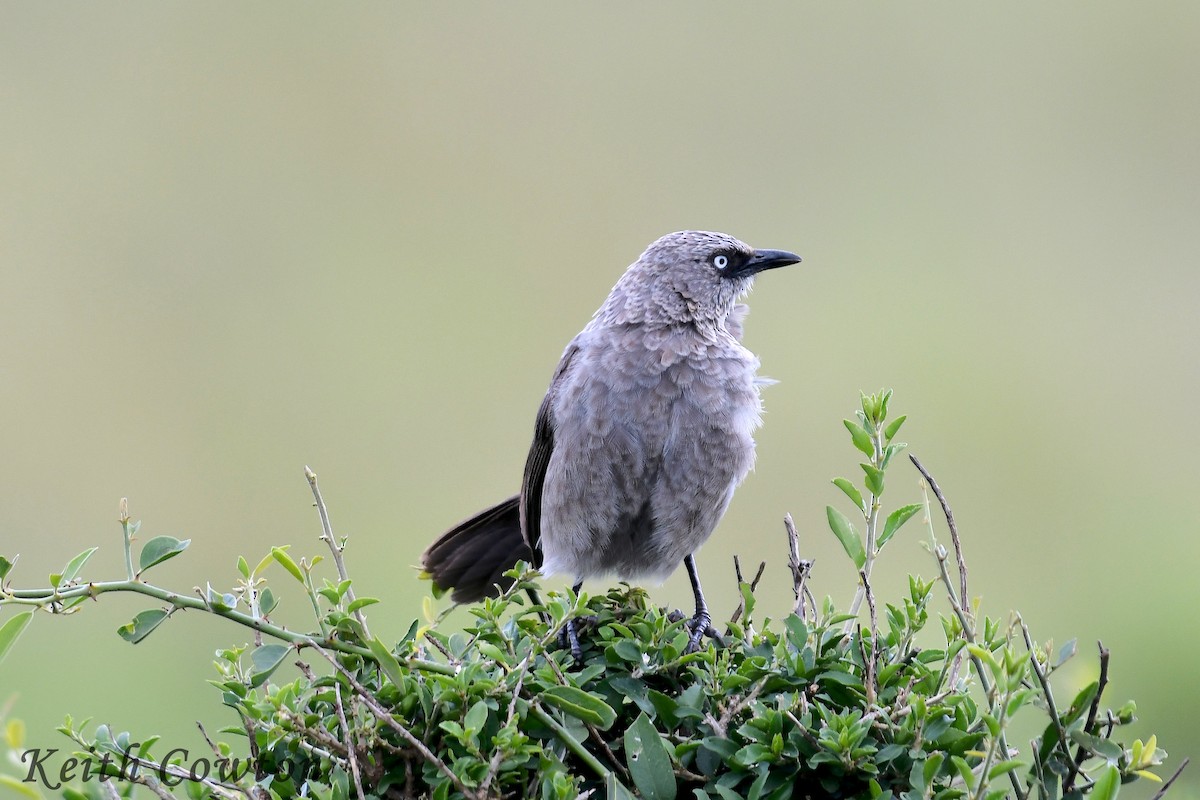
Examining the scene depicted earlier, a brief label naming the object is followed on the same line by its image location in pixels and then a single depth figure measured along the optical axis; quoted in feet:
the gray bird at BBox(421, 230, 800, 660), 23.58
